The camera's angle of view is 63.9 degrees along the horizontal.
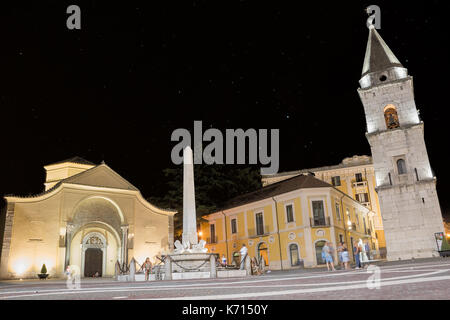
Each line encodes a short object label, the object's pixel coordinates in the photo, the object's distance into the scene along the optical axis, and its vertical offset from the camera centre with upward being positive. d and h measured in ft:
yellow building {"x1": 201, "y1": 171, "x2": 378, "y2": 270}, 96.84 +9.63
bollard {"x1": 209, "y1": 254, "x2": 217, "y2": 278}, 55.11 -1.28
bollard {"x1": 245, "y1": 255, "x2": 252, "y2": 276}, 58.53 -1.21
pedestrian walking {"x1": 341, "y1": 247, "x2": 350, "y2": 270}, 53.21 -0.38
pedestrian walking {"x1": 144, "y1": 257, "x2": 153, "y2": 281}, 56.29 -0.68
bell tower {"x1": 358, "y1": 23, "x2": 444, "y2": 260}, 90.27 +23.56
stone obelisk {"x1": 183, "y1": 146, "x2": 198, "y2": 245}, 64.34 +10.46
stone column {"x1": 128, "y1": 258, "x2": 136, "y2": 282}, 56.95 -0.98
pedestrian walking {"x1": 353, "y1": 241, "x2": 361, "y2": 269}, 53.67 -0.77
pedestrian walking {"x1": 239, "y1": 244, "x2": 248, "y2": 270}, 59.42 +0.43
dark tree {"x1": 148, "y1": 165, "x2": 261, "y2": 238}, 122.31 +27.53
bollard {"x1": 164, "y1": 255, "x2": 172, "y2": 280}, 54.24 -0.78
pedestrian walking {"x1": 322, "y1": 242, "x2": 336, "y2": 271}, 53.21 +0.17
